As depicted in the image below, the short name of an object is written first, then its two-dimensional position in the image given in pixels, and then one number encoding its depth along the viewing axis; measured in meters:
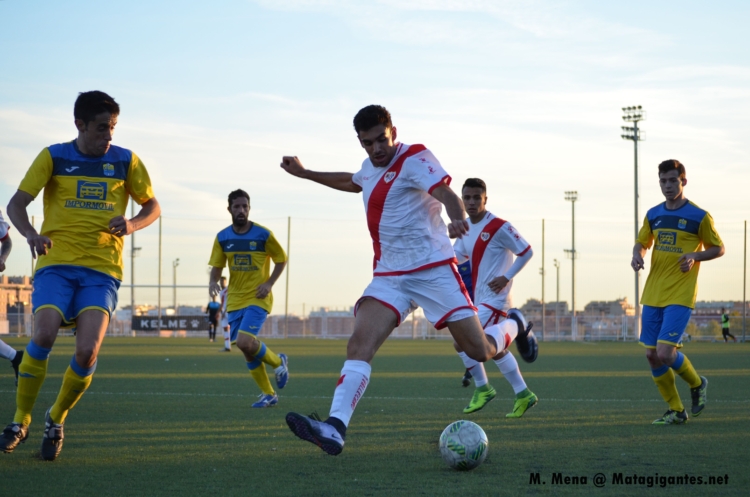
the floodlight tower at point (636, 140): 42.06
